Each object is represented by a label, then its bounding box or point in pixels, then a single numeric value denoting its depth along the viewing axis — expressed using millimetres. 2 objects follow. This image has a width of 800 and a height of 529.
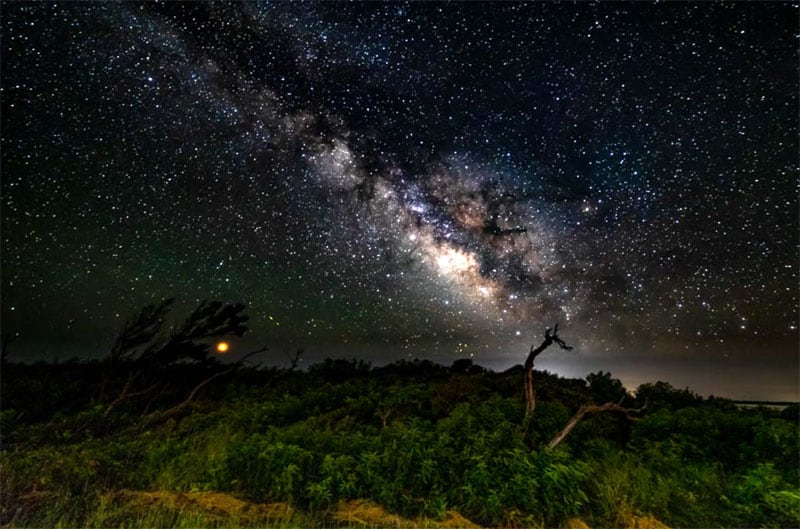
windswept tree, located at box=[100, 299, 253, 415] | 15750
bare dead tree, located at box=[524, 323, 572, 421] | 10755
